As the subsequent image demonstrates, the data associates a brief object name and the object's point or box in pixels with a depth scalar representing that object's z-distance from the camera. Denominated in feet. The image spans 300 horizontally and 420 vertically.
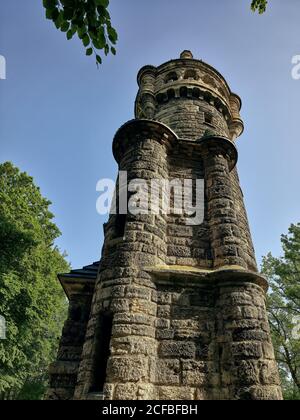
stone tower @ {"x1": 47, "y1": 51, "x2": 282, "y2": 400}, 15.24
